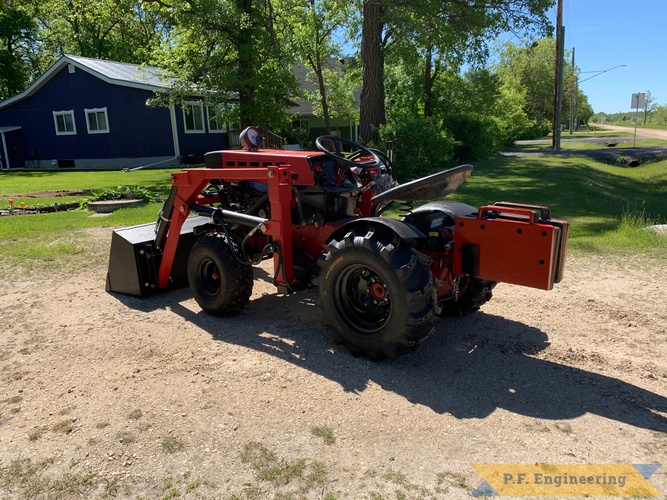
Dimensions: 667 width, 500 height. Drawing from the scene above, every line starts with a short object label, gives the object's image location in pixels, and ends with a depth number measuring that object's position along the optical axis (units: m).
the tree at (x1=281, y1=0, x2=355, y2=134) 22.30
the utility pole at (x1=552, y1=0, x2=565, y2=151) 26.80
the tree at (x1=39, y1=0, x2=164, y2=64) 38.18
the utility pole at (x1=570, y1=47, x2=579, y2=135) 62.79
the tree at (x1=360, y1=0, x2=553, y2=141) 15.09
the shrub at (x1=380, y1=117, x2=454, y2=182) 16.27
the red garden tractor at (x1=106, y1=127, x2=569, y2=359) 3.71
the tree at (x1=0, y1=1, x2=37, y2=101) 36.62
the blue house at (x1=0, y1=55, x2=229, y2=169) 24.55
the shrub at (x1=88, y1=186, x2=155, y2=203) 12.12
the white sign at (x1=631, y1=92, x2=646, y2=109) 26.69
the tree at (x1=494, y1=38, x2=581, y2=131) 58.19
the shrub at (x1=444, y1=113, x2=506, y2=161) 22.27
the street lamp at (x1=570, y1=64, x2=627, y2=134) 62.85
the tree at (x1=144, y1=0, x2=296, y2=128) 16.42
